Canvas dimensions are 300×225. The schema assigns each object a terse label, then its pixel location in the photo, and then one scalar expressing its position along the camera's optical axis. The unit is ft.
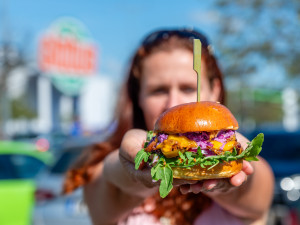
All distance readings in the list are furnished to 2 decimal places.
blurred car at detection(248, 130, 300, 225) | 15.16
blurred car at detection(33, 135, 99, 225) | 11.65
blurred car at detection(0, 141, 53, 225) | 13.99
